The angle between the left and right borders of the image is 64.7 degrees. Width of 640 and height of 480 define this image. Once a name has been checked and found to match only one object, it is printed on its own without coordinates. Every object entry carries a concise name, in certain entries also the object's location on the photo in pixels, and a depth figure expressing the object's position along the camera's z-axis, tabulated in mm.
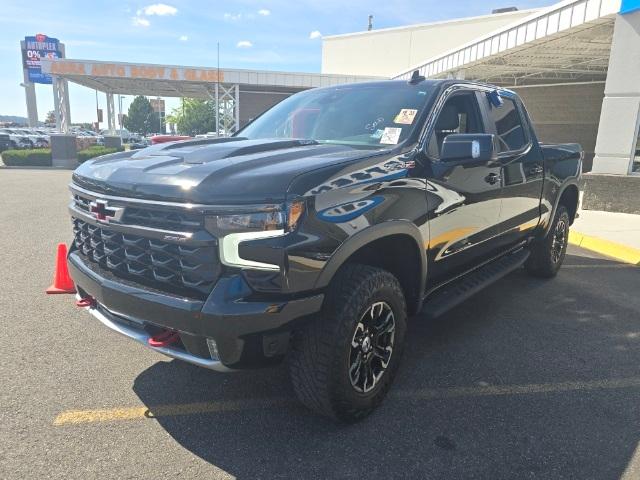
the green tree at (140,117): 93562
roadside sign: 57219
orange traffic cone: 3387
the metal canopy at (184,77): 24516
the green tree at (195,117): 78188
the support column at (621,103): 8938
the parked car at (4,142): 31797
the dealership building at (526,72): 9344
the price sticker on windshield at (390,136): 3207
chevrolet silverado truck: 2295
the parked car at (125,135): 43822
